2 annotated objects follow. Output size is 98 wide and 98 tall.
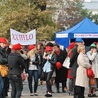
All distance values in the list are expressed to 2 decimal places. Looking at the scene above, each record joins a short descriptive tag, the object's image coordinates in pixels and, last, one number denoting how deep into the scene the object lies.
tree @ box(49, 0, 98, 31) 35.00
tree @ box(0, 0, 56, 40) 34.38
